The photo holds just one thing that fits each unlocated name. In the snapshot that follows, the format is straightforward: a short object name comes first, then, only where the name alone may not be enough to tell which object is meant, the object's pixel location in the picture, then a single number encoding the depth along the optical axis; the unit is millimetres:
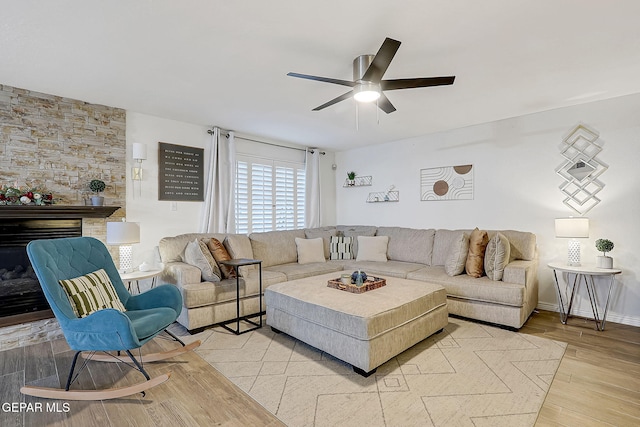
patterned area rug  1972
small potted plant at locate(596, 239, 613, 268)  3455
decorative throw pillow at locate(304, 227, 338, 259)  5305
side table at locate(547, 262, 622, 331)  3367
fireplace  3246
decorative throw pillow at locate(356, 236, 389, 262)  5016
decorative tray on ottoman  3031
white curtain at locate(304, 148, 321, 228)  6066
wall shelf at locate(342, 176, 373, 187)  6049
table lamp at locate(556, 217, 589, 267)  3535
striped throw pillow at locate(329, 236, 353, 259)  5234
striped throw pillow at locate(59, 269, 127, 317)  2344
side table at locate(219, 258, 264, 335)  3328
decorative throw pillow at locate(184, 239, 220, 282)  3504
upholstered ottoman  2422
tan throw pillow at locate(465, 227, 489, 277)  3721
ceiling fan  2279
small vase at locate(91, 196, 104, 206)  3580
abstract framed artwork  4783
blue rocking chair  2094
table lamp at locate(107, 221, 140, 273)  3326
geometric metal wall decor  3750
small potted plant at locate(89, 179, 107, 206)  3586
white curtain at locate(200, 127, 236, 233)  4664
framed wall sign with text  4305
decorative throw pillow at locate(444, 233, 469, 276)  3840
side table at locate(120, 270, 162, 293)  3303
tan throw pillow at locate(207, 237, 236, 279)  3707
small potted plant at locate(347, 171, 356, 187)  6230
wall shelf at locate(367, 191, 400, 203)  5634
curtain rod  4750
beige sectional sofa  3355
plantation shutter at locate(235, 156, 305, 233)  5176
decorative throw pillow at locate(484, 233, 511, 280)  3543
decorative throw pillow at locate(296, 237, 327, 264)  4902
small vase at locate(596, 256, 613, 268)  3469
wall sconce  3908
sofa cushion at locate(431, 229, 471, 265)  4480
